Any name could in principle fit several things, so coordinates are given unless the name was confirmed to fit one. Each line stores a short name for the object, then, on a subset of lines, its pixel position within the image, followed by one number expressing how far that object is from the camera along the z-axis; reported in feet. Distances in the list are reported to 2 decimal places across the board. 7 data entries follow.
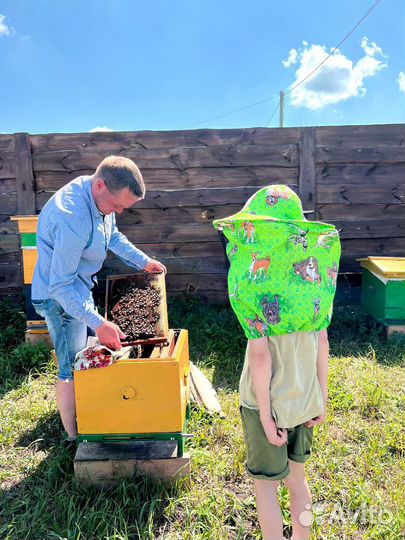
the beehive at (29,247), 12.68
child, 4.94
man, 7.32
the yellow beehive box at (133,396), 7.36
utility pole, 60.39
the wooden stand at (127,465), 7.46
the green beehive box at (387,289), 13.60
